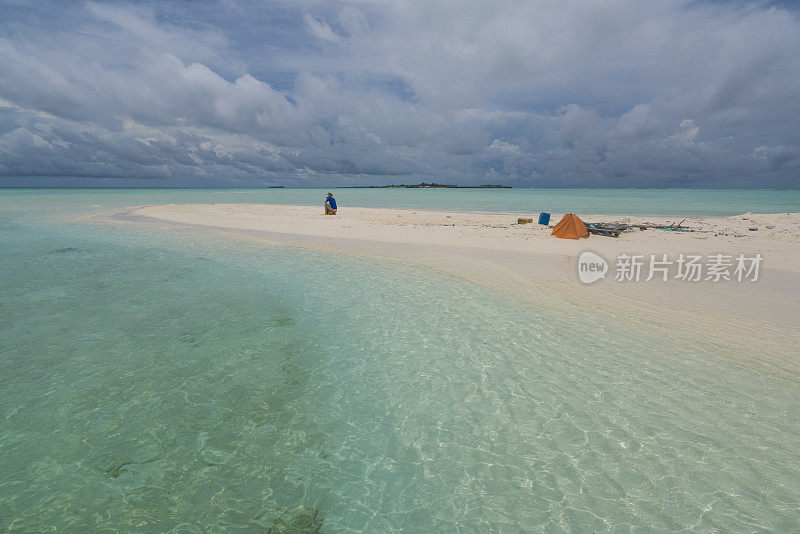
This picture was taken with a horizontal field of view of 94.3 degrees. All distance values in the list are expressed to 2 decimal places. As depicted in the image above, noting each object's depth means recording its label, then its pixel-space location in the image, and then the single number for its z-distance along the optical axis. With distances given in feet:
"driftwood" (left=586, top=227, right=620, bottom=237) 73.92
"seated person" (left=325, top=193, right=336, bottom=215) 119.04
